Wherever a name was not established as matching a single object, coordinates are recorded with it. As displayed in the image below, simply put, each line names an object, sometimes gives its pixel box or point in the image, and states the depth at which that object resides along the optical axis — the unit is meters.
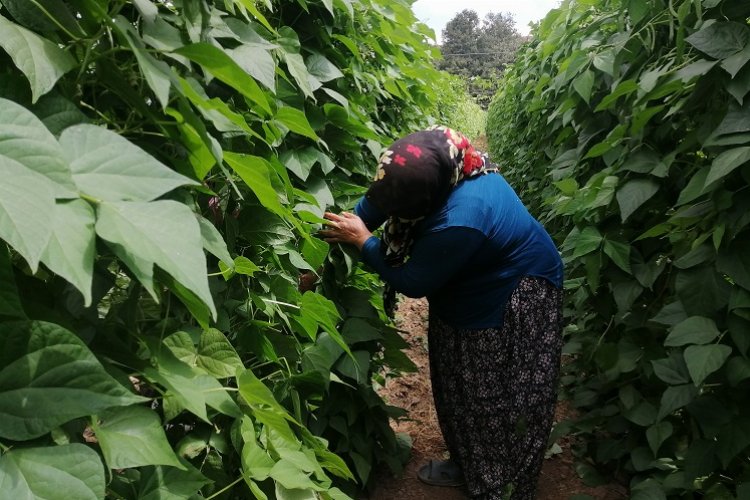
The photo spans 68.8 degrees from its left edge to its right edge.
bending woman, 1.88
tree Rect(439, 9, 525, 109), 58.44
